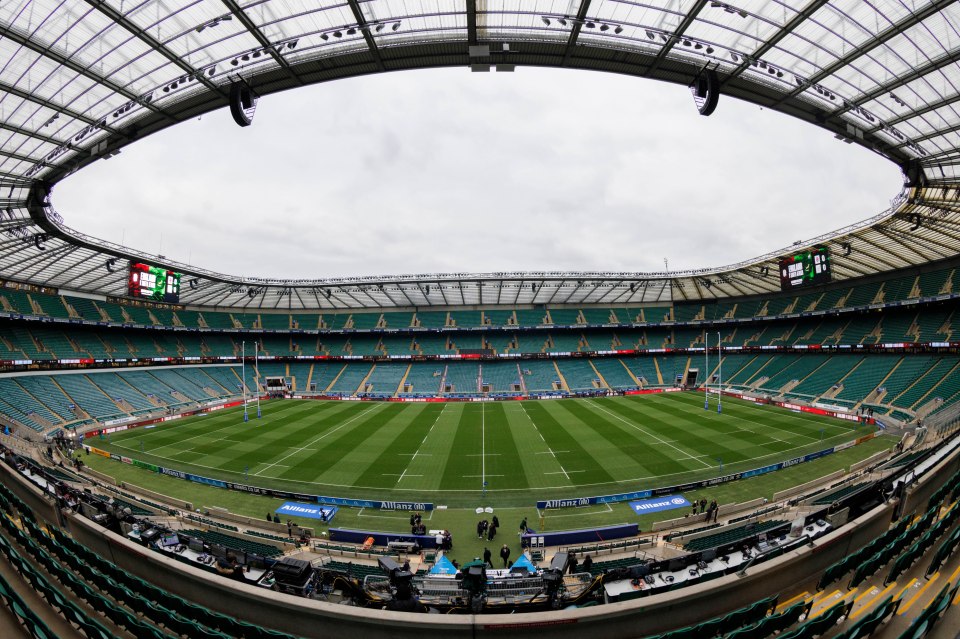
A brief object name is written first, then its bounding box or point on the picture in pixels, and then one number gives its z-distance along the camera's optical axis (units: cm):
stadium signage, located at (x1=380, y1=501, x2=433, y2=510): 2064
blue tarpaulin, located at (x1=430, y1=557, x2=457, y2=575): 1306
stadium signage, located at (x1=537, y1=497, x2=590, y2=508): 2055
